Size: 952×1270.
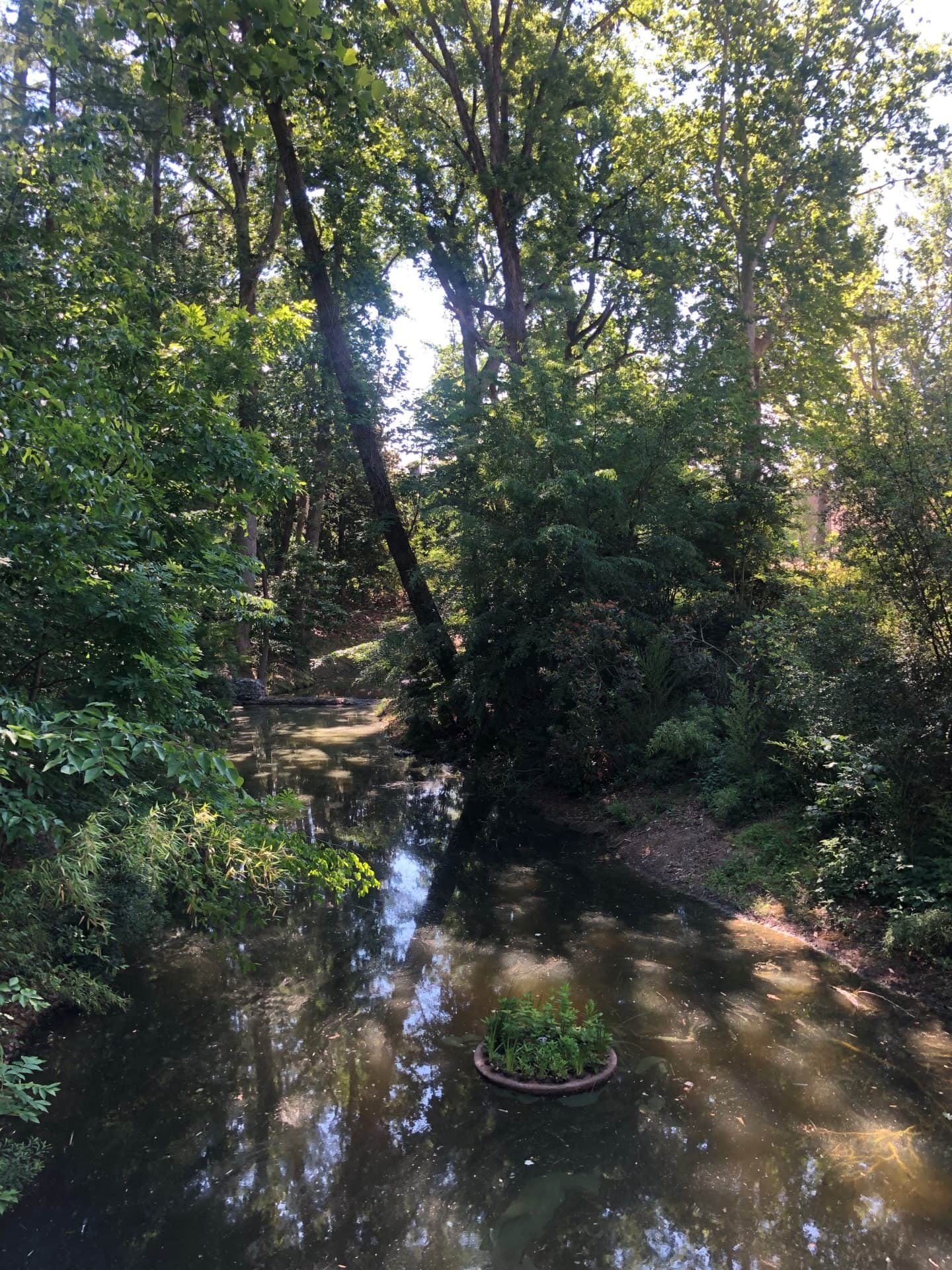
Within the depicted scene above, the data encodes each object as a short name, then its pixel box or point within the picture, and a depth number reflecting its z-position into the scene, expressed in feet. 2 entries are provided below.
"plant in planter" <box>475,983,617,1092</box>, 15.43
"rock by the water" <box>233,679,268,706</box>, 69.10
